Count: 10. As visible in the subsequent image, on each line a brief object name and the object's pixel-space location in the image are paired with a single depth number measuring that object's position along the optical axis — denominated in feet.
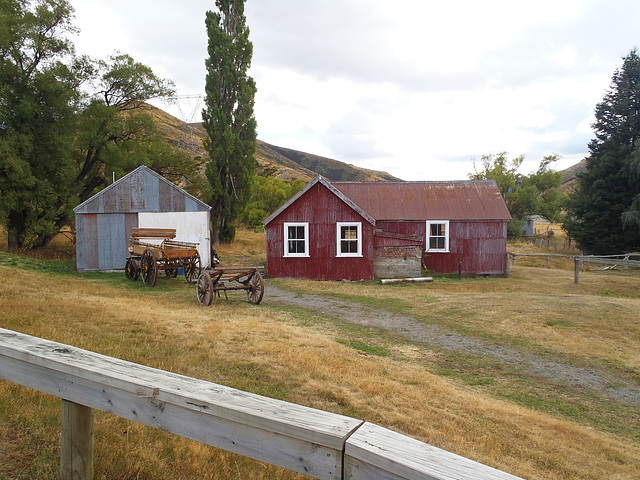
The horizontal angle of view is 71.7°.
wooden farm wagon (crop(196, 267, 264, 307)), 44.37
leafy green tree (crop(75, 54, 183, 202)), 90.68
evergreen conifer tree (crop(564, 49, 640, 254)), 109.60
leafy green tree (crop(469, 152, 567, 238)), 176.76
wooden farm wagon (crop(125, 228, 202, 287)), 58.29
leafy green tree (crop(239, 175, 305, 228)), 147.13
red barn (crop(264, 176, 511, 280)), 72.54
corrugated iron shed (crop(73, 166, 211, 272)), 69.97
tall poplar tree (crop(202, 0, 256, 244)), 106.93
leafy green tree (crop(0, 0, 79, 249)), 75.41
